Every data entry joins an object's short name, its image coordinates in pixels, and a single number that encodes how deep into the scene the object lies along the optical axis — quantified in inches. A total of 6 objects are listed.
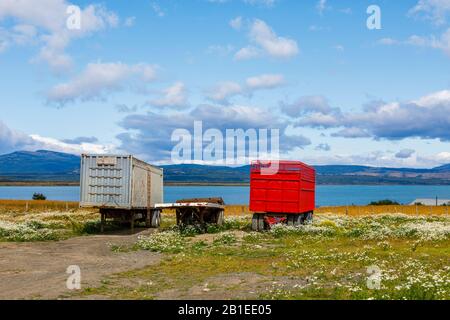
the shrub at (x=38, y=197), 3930.1
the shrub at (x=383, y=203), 3457.2
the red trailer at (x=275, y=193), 1347.2
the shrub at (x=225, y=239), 1104.2
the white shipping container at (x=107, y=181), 1338.6
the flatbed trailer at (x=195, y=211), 1315.2
